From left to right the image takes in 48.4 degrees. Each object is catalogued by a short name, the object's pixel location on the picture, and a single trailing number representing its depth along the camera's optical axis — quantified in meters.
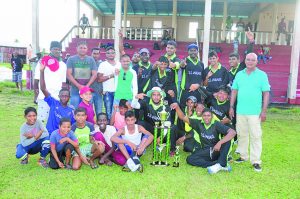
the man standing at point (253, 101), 5.02
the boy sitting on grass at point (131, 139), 5.12
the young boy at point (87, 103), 5.47
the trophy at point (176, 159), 5.11
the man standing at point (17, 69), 13.90
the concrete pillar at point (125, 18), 18.18
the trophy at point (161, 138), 5.22
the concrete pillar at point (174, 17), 18.17
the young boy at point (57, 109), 5.33
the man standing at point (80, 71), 5.96
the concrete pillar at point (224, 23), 17.60
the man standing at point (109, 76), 6.35
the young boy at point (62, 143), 4.83
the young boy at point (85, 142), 4.98
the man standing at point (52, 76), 5.58
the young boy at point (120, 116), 5.60
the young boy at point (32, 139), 4.93
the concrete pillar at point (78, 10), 18.48
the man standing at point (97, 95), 6.46
